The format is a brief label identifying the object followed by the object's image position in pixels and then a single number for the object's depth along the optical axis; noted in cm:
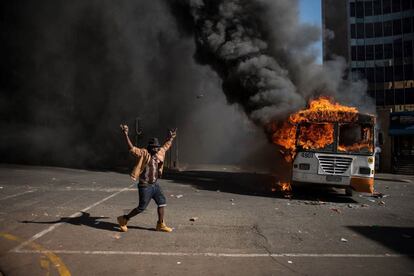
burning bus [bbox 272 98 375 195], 979
